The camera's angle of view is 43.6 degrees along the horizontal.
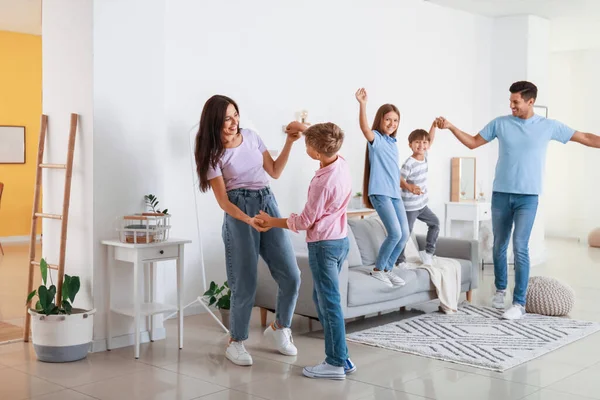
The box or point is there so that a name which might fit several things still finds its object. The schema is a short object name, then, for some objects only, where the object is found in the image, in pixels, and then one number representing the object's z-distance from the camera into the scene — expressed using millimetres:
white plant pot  4137
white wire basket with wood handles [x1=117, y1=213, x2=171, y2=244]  4320
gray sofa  4922
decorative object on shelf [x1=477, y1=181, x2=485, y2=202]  8891
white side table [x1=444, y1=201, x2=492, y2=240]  8164
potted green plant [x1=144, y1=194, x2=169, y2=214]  4562
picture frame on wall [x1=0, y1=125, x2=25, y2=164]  10242
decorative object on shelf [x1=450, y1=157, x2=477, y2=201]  8531
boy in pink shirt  3693
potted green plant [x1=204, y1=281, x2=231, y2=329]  5055
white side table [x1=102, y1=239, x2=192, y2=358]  4293
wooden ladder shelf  4348
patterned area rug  4355
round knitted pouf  5566
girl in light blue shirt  5164
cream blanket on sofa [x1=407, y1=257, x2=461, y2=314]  5582
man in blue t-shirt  5340
